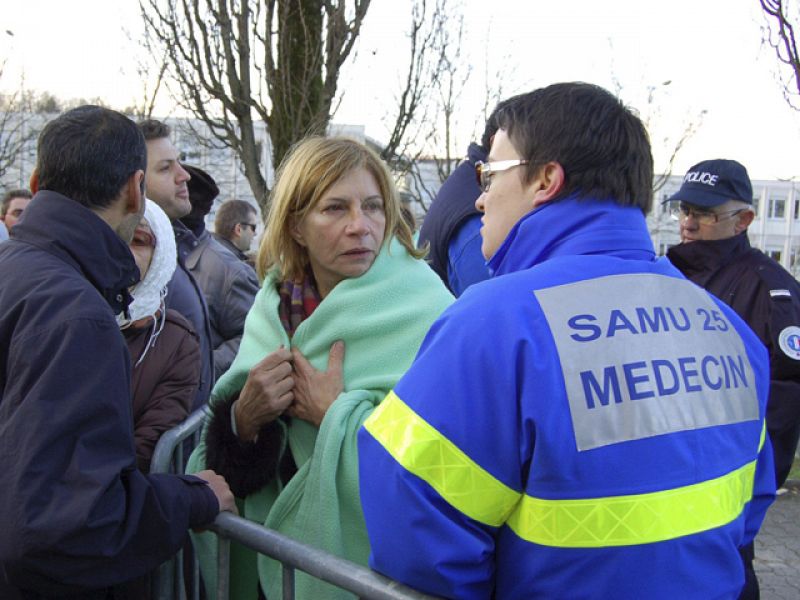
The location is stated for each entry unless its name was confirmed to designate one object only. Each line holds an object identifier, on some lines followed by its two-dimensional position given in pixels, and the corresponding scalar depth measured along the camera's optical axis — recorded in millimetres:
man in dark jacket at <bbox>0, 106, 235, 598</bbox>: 1587
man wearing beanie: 4184
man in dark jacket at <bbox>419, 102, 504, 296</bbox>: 2920
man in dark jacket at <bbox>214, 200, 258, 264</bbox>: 6043
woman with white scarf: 2459
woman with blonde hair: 2080
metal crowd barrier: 1431
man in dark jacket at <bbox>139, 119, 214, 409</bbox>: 3342
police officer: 3287
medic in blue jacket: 1264
